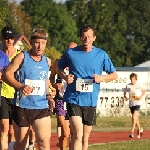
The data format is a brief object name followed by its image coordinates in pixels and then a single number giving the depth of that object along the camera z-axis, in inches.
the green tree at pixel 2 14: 2142.0
